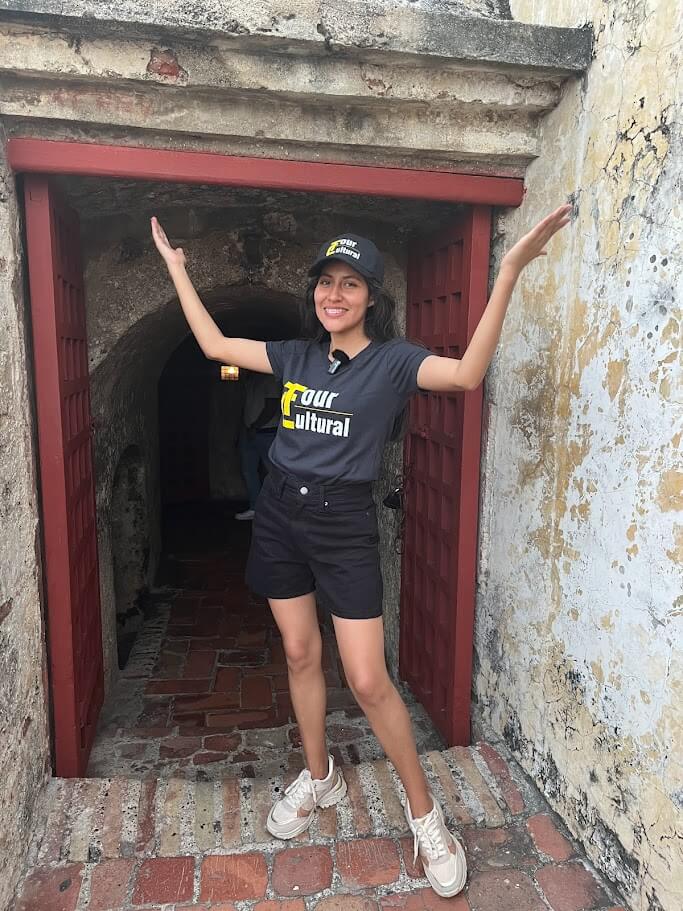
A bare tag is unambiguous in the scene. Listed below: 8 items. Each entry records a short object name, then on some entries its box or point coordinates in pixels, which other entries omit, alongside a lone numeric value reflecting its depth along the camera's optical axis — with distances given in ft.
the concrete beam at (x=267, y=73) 6.92
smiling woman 6.91
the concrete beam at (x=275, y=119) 7.41
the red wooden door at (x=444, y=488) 9.53
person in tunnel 22.29
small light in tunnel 31.14
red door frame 7.74
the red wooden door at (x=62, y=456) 8.27
